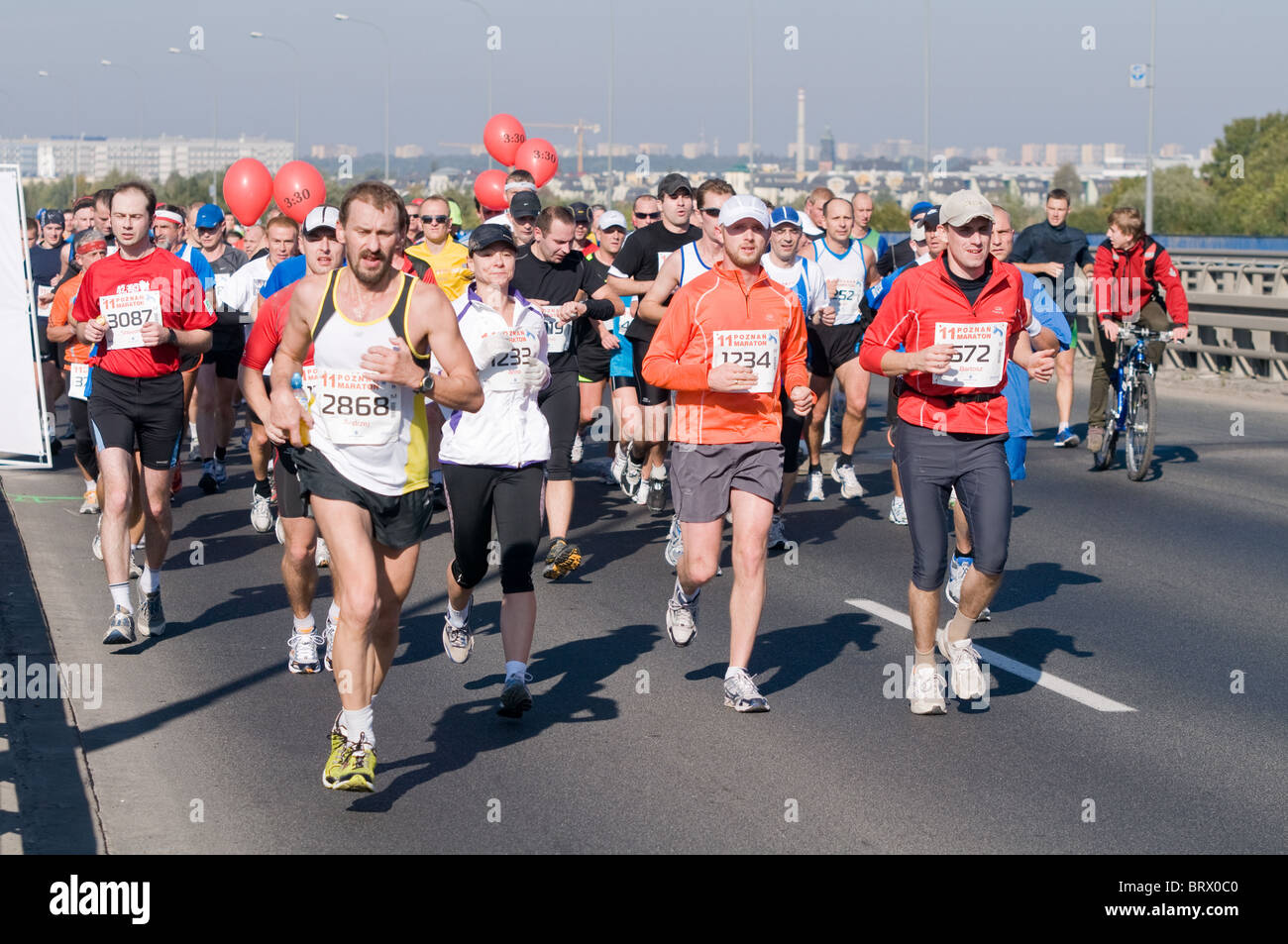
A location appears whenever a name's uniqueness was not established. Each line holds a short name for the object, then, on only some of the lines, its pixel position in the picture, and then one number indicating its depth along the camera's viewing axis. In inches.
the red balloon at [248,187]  677.3
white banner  475.5
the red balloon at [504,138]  846.5
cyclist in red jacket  557.0
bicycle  546.6
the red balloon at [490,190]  748.0
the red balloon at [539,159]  773.3
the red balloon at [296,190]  602.2
